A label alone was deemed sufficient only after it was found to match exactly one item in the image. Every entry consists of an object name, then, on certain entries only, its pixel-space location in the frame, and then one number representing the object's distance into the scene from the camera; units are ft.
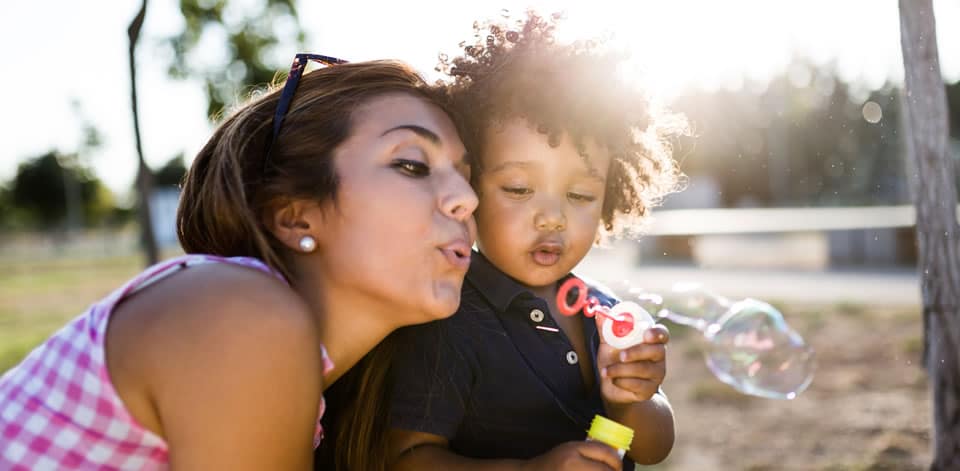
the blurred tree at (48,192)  141.90
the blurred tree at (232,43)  14.61
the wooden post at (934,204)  6.18
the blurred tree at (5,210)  150.20
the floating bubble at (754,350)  8.21
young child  5.40
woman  3.98
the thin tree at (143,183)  8.72
